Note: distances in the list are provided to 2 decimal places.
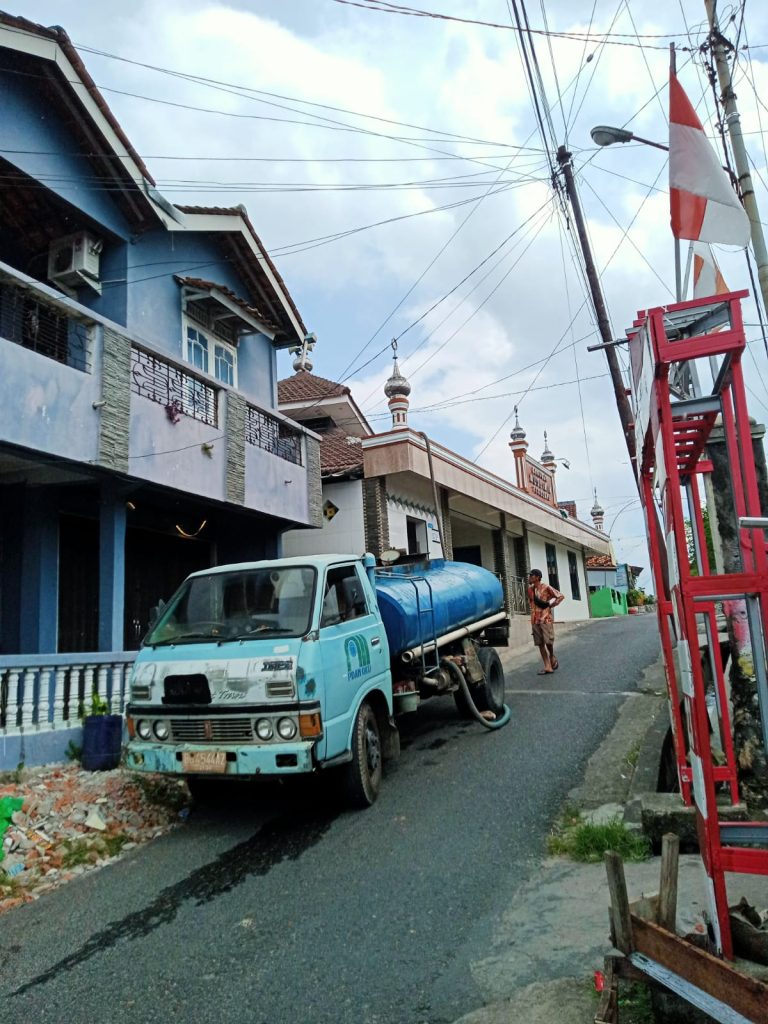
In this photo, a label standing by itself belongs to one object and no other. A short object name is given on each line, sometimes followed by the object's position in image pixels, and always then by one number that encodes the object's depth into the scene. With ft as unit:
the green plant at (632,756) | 20.23
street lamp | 29.25
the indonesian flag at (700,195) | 13.37
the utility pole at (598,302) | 34.50
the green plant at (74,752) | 21.88
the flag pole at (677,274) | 16.45
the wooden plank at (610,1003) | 7.36
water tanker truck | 15.78
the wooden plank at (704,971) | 6.59
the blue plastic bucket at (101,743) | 21.54
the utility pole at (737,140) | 24.68
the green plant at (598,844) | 13.84
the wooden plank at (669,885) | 7.98
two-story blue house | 25.02
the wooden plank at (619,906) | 7.97
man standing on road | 37.78
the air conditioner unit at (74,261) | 29.50
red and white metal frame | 7.99
